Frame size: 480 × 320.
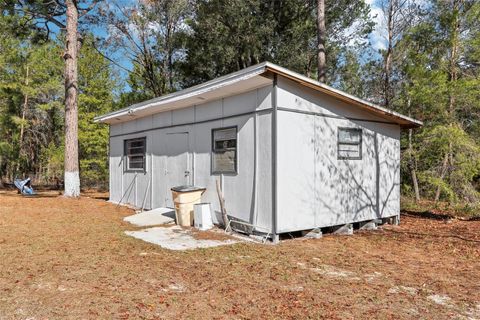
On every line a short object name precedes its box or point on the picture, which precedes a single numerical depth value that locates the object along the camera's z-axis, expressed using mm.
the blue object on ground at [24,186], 14289
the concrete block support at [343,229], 7441
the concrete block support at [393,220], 8720
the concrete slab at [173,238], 5965
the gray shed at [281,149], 6348
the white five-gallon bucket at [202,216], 7250
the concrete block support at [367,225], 8055
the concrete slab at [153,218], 7979
